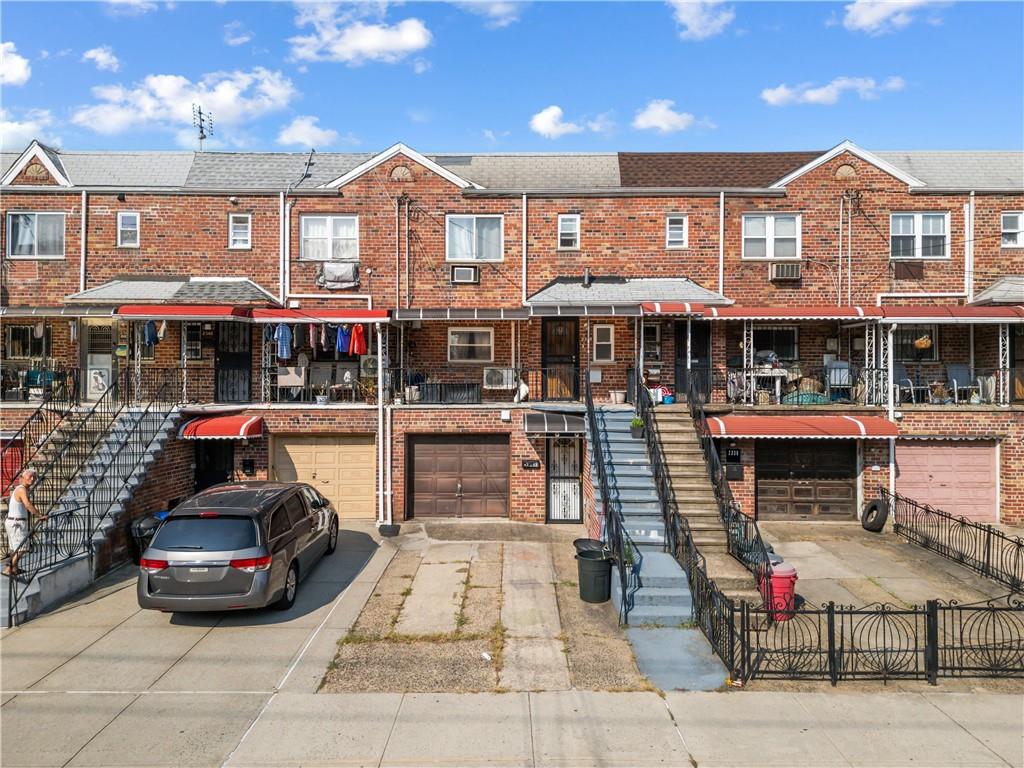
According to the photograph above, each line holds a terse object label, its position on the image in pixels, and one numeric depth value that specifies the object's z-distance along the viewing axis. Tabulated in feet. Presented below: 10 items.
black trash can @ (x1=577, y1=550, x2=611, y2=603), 33.37
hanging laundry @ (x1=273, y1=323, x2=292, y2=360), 52.47
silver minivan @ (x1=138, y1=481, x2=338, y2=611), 29.09
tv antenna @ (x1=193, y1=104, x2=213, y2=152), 82.33
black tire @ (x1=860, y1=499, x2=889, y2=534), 49.65
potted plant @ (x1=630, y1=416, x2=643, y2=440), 44.70
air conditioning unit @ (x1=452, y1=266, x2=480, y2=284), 57.00
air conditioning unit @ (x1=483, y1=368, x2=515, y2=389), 55.01
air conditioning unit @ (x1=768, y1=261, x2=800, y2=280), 56.03
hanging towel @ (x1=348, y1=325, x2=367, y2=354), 52.80
